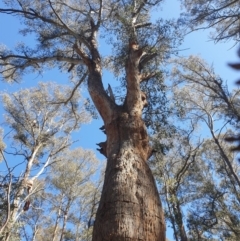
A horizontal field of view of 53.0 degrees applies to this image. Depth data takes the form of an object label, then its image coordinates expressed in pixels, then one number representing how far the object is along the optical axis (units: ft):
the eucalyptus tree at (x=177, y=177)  25.43
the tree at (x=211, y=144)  28.57
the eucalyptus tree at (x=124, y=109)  6.26
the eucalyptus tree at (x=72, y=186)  44.27
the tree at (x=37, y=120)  34.85
